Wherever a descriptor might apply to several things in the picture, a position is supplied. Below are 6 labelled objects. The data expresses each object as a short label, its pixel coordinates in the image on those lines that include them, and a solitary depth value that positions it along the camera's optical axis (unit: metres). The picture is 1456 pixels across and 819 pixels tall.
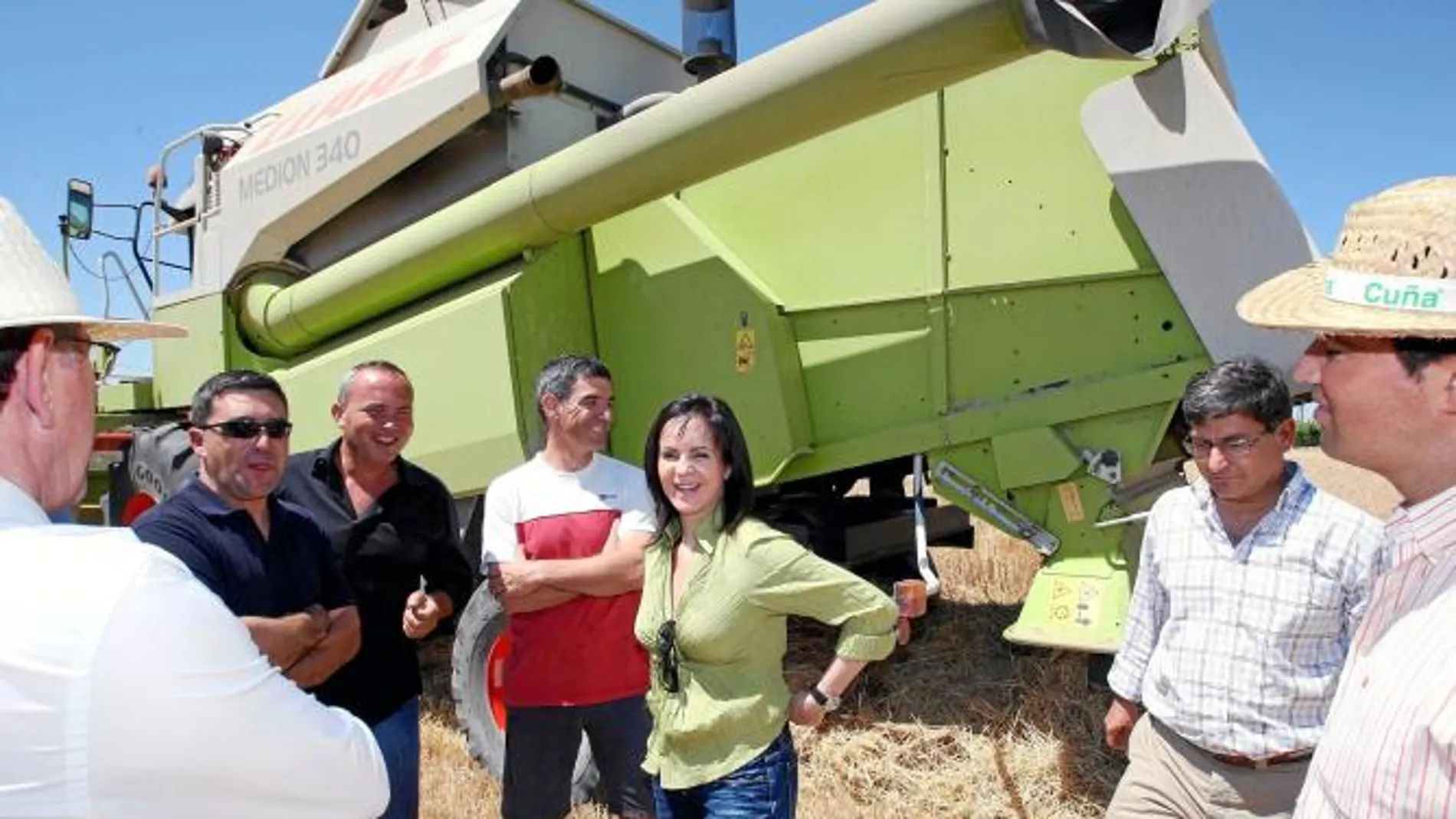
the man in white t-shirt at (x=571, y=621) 3.17
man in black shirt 2.92
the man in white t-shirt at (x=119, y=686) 1.00
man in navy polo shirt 2.44
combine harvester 3.69
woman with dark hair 2.46
